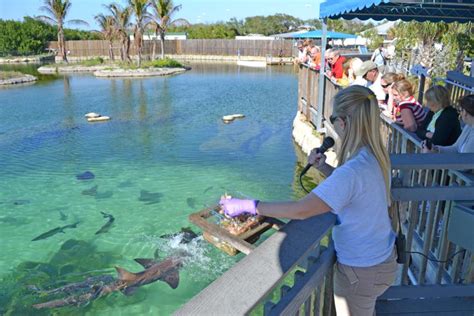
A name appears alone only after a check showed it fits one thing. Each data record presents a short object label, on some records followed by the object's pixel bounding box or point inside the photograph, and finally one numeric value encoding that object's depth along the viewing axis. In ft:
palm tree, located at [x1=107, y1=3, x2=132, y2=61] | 123.34
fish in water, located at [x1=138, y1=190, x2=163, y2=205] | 30.91
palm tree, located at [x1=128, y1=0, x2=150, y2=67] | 119.65
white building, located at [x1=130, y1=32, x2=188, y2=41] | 174.53
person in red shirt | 32.96
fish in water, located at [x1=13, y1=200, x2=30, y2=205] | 31.14
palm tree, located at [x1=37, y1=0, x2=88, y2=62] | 145.89
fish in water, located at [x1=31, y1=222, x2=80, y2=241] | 26.05
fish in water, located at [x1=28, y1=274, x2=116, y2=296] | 19.90
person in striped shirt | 15.79
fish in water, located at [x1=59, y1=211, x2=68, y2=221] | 28.55
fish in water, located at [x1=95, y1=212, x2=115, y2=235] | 26.51
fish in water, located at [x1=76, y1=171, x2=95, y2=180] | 35.78
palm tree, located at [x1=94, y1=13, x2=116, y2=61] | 136.36
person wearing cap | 22.91
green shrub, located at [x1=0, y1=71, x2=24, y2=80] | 97.94
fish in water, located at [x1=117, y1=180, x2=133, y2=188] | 34.06
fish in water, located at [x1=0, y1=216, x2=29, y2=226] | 28.16
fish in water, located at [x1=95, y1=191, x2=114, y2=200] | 31.86
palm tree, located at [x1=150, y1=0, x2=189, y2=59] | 134.87
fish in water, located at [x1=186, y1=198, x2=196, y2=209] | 29.58
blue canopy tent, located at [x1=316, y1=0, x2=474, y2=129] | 22.46
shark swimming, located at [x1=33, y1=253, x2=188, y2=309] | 19.27
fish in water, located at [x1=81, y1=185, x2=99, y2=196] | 32.60
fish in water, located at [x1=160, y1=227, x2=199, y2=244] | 23.99
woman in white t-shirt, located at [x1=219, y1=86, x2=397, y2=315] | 5.58
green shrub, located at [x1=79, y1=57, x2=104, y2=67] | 132.46
